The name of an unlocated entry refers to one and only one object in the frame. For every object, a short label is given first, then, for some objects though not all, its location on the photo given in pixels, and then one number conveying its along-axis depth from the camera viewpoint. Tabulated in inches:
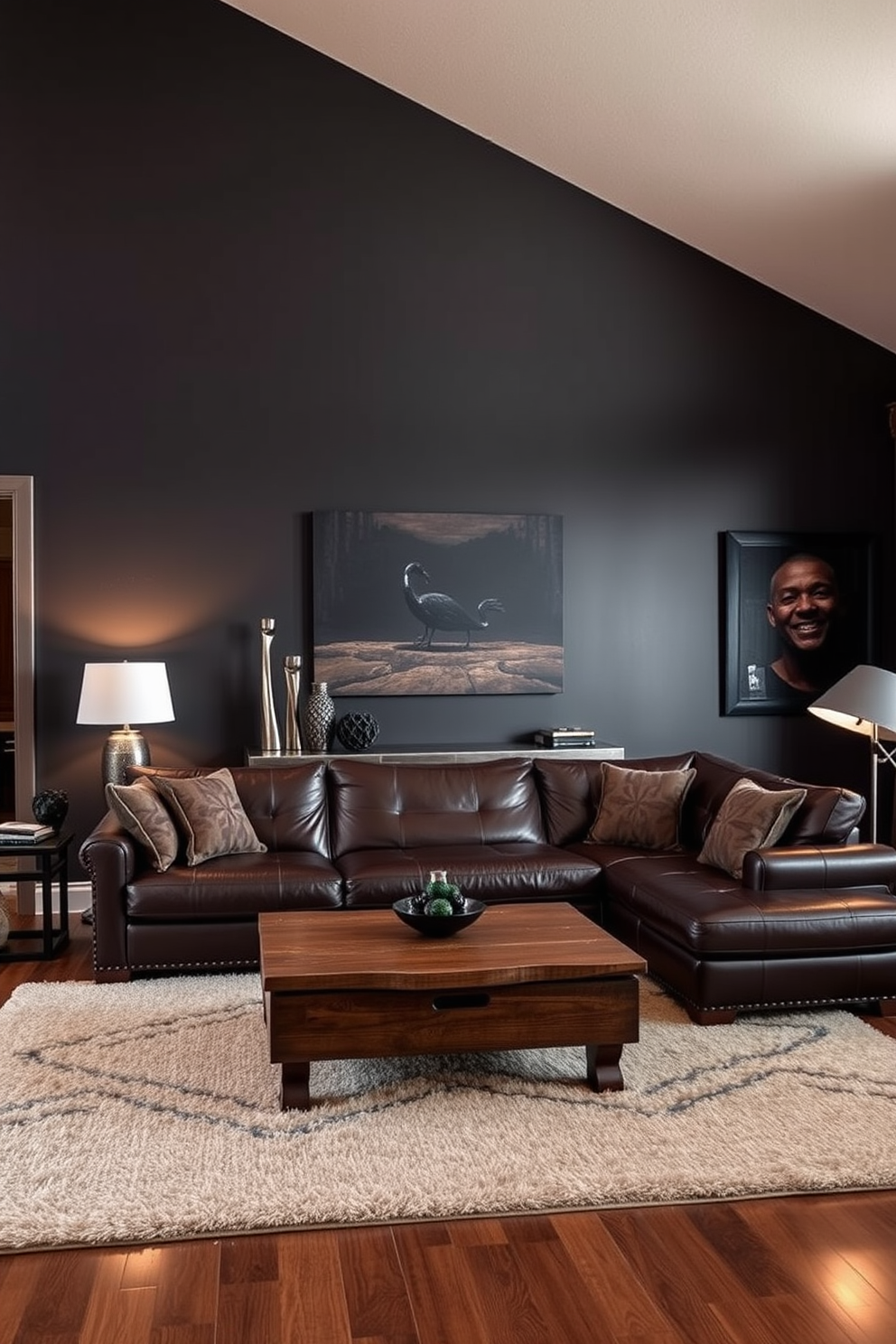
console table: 241.1
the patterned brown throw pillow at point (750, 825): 190.9
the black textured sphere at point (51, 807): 223.0
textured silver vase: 248.1
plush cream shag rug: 115.8
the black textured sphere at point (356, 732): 251.3
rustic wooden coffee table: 138.3
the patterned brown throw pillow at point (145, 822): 199.5
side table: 208.5
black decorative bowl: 152.9
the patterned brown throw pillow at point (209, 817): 205.0
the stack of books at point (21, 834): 213.2
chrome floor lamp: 197.9
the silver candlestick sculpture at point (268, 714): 247.6
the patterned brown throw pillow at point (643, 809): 221.6
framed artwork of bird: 259.0
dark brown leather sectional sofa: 171.3
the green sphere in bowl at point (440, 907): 153.7
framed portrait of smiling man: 276.8
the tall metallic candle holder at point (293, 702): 249.9
